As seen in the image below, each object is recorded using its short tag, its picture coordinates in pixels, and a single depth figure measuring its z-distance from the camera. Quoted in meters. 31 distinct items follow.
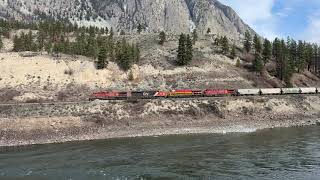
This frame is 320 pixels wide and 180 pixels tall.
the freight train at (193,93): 100.52
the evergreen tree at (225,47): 147.25
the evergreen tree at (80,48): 131.18
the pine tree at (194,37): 155.25
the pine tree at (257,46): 155.25
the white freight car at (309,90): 120.75
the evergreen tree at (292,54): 146.91
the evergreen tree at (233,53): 144.75
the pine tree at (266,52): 146.12
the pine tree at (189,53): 133.75
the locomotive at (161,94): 102.31
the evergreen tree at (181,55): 132.88
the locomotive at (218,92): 107.63
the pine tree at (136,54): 129.38
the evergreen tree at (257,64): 135.75
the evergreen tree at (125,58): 121.81
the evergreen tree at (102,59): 118.00
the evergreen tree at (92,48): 127.00
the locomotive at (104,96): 99.44
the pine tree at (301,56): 152.20
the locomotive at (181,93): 104.31
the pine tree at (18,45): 141.62
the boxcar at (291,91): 117.75
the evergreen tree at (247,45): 158.12
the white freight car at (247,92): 111.21
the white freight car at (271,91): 114.81
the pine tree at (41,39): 144.75
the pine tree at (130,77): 119.56
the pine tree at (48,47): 133.21
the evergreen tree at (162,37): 154.50
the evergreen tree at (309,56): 162.44
